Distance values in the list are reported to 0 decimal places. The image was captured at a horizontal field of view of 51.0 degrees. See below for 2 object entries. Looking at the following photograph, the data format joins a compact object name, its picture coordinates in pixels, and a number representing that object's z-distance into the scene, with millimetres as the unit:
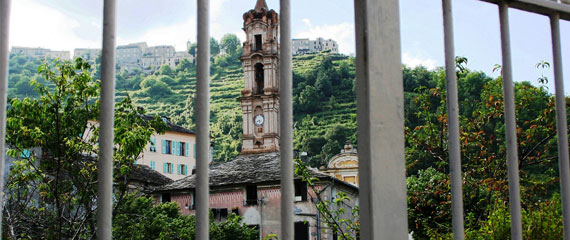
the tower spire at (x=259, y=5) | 29344
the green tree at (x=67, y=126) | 6090
